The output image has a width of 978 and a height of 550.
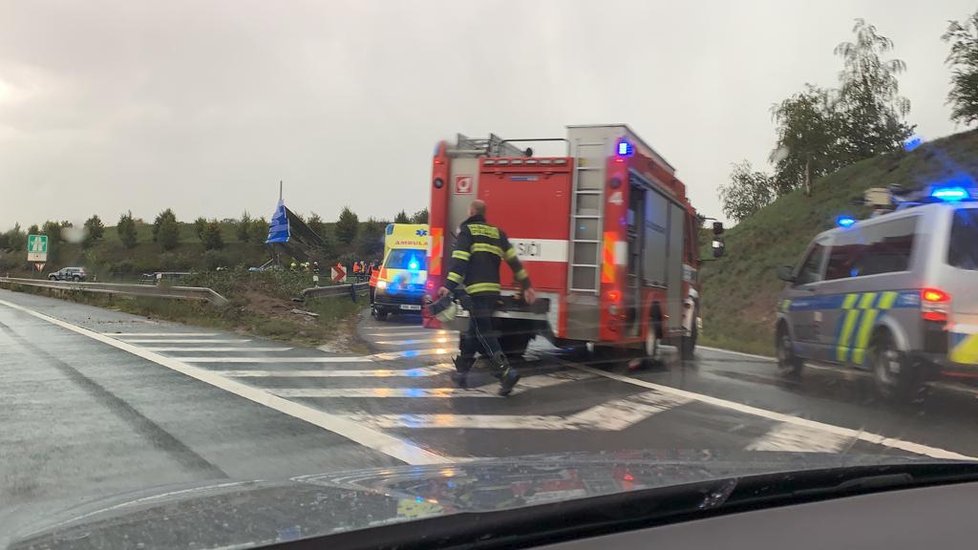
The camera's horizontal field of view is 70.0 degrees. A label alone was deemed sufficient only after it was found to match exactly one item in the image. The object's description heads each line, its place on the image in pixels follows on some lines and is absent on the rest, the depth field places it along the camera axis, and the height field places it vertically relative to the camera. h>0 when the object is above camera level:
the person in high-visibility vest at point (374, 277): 19.39 +0.01
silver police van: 6.57 +0.11
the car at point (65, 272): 43.06 -0.68
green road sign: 28.59 +0.48
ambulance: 17.84 +0.15
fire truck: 8.93 +0.84
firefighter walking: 7.61 +0.07
